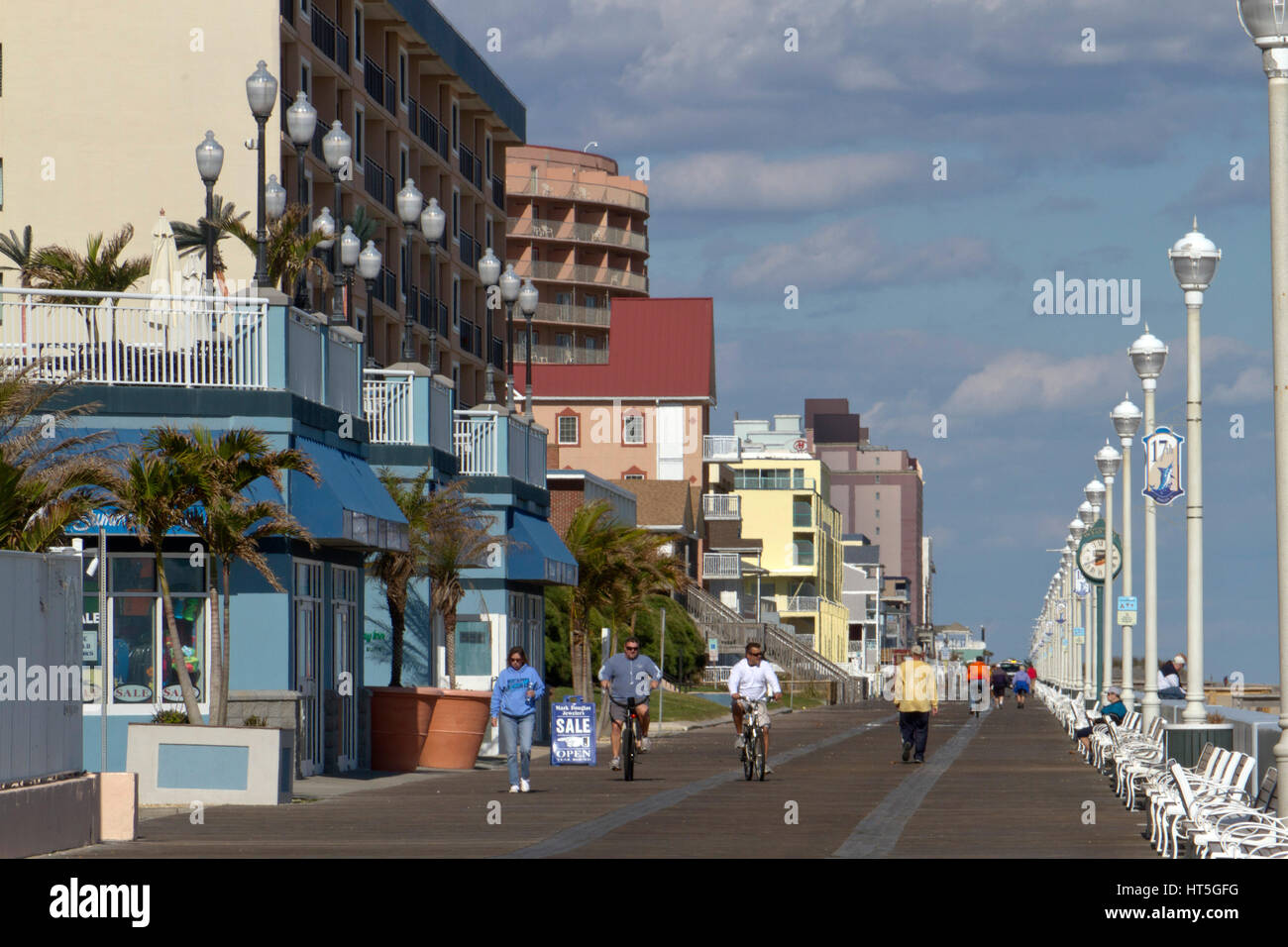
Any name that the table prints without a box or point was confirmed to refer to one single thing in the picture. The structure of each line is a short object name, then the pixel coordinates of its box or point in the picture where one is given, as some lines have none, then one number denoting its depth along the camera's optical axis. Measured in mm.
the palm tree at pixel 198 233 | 43438
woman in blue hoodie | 25469
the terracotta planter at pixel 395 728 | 30891
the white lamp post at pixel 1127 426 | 34656
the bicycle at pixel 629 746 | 27703
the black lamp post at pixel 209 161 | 27062
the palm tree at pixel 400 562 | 32312
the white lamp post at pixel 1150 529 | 29734
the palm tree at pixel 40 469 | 18625
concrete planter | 23000
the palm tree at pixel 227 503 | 23797
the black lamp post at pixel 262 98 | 26125
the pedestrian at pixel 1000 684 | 81875
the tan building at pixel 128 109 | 49156
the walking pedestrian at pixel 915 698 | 33375
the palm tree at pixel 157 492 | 23719
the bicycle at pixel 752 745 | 28000
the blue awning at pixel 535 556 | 38312
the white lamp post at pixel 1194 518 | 23719
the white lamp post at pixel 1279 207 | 14875
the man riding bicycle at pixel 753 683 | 28016
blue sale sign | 32281
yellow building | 129625
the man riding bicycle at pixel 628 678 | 28969
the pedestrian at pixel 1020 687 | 85062
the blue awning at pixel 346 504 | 26422
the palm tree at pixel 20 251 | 43406
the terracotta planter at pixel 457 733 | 31484
